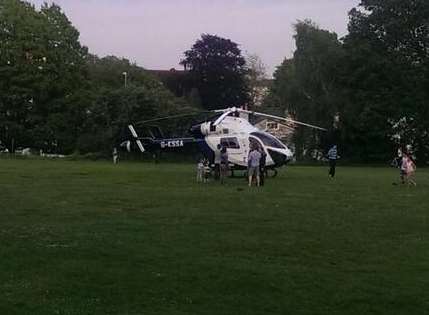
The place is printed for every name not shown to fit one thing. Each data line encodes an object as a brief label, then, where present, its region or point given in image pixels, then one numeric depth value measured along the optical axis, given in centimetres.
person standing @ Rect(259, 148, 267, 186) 2823
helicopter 3362
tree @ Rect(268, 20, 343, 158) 6525
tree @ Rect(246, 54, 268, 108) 9312
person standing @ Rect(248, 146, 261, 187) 2775
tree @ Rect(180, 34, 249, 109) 8981
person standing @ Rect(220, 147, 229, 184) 3038
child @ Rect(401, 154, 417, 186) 3038
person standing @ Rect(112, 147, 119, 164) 5781
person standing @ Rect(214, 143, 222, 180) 3095
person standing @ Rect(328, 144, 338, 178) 3669
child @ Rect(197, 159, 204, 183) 3089
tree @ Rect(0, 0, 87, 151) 7069
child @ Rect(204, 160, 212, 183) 3097
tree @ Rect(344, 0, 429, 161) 6196
